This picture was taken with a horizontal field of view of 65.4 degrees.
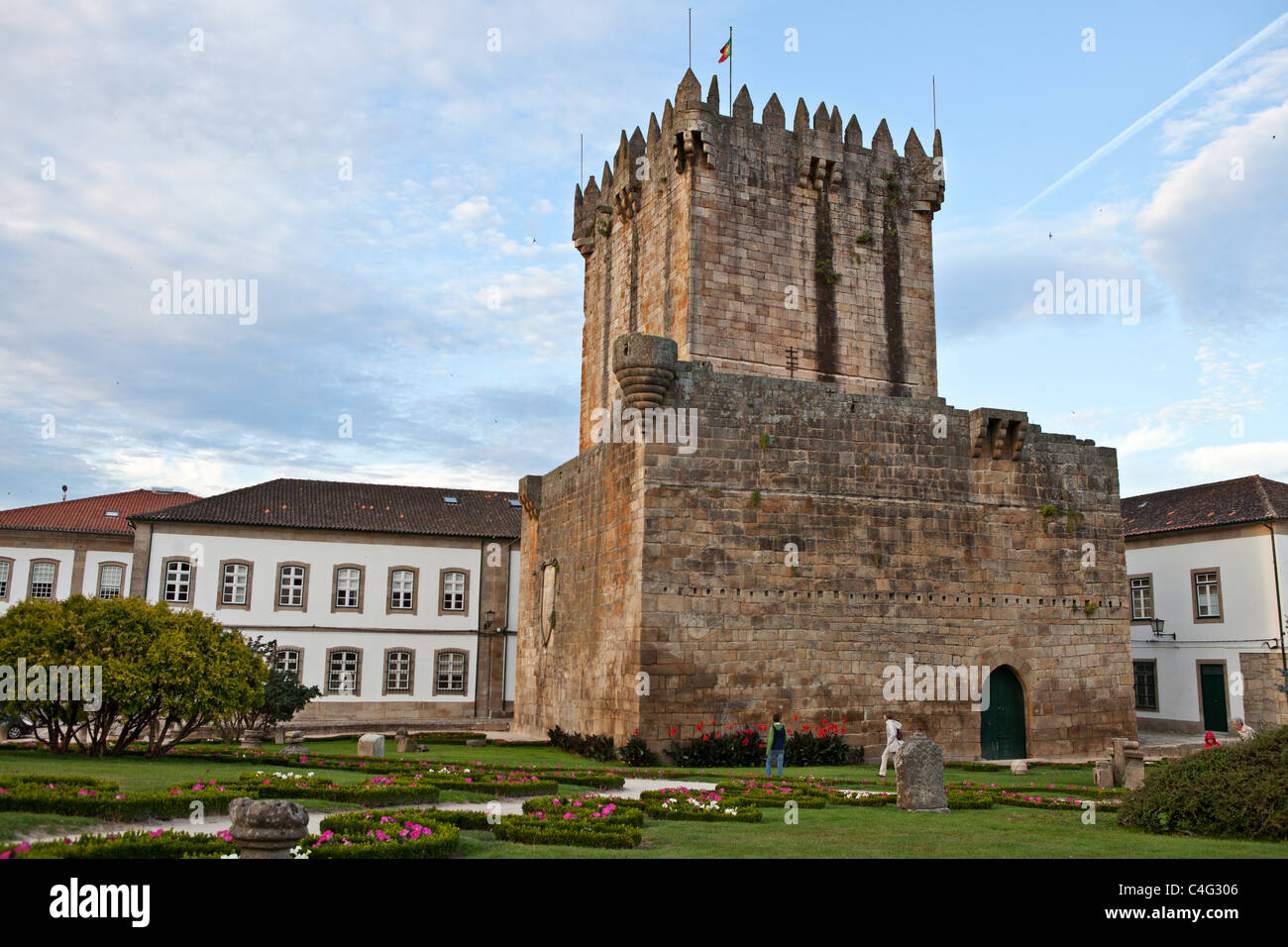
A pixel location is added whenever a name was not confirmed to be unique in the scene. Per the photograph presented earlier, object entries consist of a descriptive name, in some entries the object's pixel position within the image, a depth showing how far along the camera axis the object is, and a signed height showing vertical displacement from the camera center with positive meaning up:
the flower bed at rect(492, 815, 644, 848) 9.25 -1.71
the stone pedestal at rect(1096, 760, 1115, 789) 16.64 -1.96
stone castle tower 20.06 +3.34
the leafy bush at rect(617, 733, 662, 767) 19.00 -1.95
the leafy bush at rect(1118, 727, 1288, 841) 10.12 -1.43
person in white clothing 17.28 -1.47
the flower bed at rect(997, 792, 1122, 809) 13.51 -1.97
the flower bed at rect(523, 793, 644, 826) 10.70 -1.77
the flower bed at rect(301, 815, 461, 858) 7.76 -1.58
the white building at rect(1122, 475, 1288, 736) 30.73 +1.74
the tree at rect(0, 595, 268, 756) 16.03 -0.27
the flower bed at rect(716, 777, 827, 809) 13.03 -1.90
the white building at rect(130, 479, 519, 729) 36.81 +2.16
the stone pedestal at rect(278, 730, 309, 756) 19.38 -2.21
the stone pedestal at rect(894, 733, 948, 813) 12.39 -1.57
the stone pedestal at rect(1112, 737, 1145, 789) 16.55 -1.60
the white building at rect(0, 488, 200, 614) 38.69 +3.43
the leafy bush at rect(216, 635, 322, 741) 25.12 -1.46
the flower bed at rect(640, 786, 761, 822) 11.56 -1.84
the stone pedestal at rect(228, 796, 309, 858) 7.30 -1.31
